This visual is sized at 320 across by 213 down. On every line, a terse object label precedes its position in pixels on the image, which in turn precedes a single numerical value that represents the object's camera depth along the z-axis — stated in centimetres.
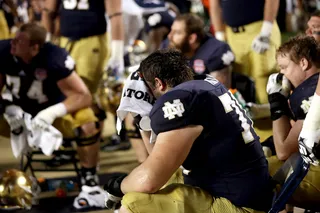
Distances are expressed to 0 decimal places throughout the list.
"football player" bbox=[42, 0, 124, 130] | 1020
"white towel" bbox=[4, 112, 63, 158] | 797
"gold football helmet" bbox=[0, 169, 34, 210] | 755
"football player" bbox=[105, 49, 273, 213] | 491
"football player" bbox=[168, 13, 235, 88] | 843
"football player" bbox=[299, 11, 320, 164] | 517
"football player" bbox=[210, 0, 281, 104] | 936
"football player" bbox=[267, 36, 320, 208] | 593
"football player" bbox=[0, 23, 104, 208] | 828
